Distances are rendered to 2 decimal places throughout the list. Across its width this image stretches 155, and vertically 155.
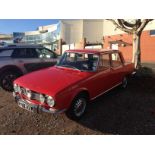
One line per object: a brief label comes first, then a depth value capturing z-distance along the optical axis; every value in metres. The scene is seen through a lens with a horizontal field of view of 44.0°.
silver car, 7.27
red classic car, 4.20
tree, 9.45
